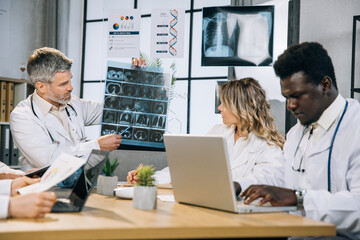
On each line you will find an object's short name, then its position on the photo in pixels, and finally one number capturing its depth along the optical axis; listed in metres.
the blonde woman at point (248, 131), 2.32
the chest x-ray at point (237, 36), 3.19
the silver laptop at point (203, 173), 1.41
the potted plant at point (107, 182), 1.93
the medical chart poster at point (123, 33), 3.47
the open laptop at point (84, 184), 1.43
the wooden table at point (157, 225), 1.11
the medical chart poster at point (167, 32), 3.42
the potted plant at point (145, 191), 1.50
